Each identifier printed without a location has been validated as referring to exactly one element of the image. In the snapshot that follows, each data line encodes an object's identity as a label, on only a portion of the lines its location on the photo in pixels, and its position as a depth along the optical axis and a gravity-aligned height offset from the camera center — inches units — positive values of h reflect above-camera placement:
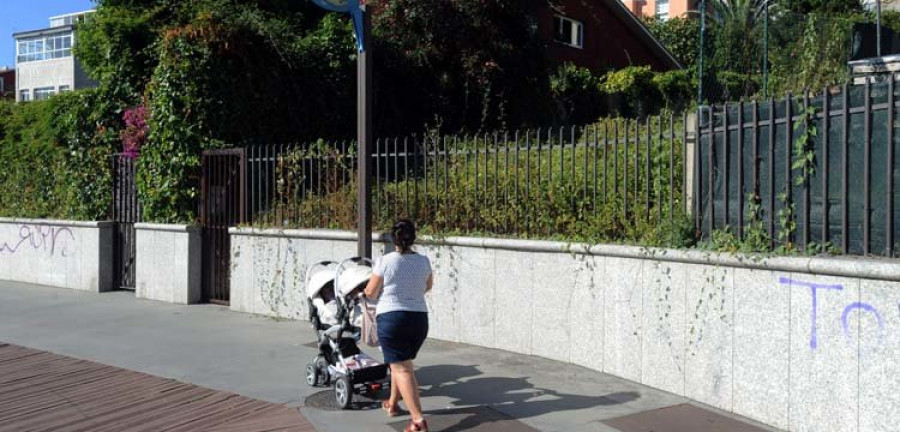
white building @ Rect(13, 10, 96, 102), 2036.2 +328.7
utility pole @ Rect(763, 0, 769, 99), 541.6 +91.2
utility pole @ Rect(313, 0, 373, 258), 370.0 +30.3
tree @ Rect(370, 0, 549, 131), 665.6 +109.6
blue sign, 349.7 +78.5
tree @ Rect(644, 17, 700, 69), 1600.6 +311.0
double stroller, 272.1 -44.1
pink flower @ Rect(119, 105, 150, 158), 562.9 +44.2
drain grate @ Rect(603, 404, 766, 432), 249.4 -65.9
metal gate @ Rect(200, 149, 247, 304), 500.4 -8.1
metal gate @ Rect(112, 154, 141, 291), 572.1 -11.9
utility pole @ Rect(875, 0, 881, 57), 534.1 +108.1
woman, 246.2 -30.7
